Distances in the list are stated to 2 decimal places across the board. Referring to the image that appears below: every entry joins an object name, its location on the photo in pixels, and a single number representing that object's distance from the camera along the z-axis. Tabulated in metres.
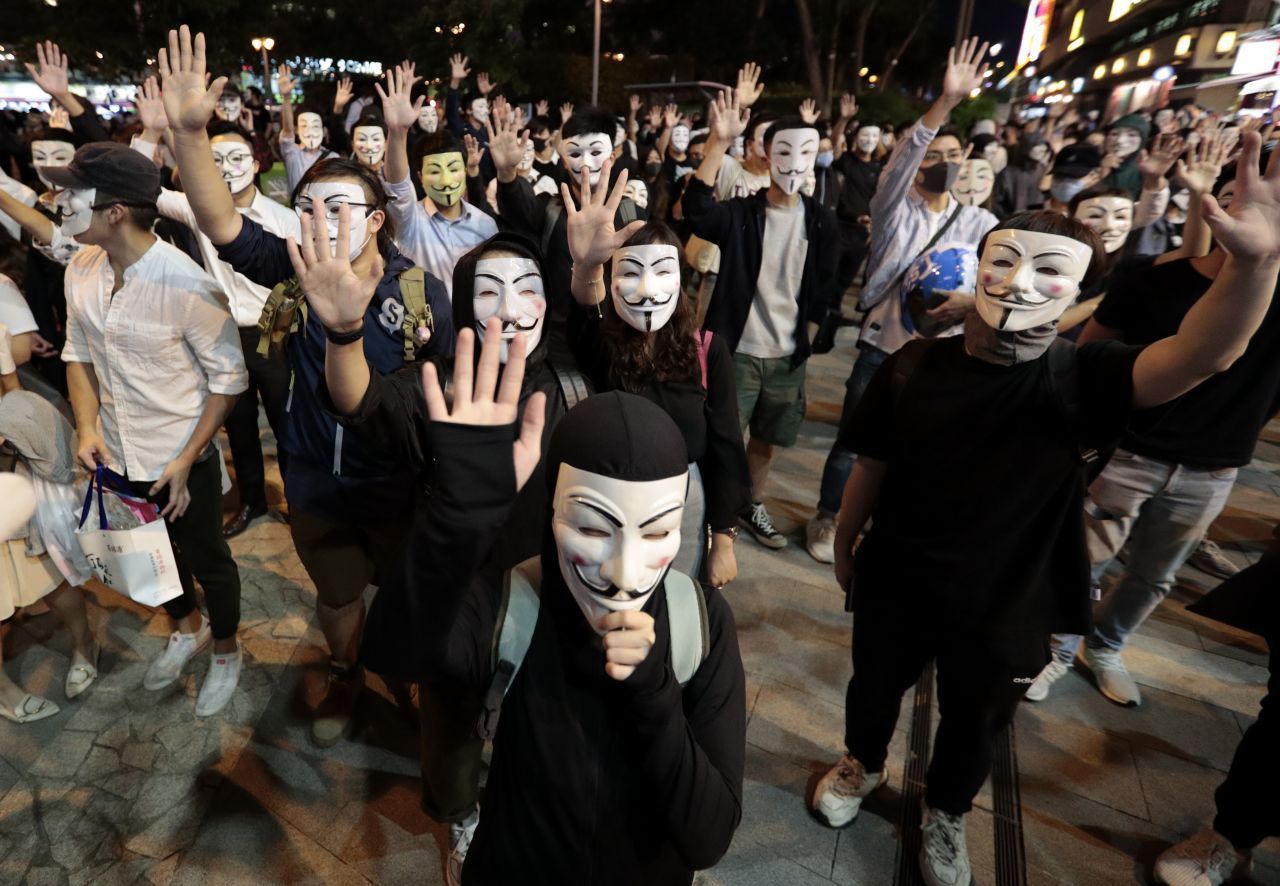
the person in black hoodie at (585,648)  1.18
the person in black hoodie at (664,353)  2.37
